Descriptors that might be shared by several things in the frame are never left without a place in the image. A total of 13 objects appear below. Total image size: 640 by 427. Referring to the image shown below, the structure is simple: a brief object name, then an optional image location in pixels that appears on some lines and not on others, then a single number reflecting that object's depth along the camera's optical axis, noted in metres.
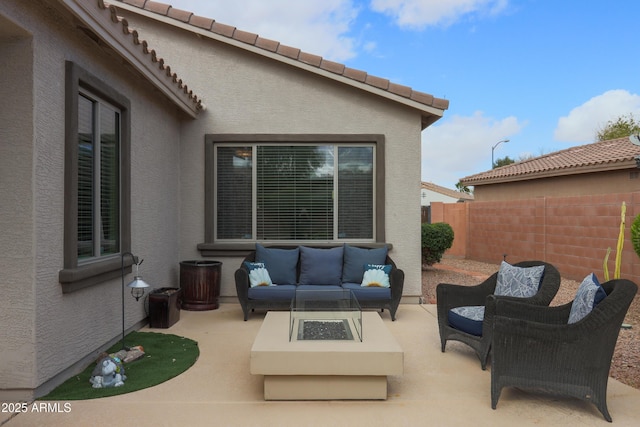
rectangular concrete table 3.53
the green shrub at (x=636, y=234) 5.47
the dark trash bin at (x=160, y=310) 5.86
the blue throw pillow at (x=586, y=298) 3.58
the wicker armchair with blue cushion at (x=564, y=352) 3.38
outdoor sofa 6.35
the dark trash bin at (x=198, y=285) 6.75
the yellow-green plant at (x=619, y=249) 6.62
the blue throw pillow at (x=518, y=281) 4.67
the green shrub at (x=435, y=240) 11.20
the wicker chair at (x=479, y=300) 4.25
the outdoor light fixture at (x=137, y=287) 4.51
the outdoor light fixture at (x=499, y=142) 25.91
